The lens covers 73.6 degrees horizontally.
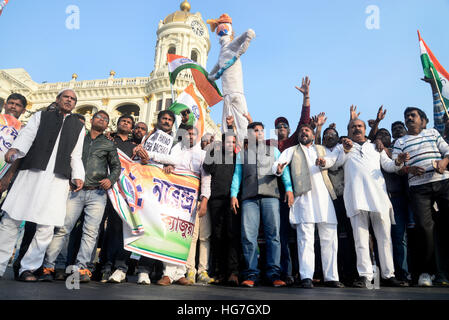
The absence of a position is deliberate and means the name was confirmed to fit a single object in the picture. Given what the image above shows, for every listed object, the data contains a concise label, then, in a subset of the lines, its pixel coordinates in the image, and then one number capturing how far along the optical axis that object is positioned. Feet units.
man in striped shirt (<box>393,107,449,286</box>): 12.01
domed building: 94.94
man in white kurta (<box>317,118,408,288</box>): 11.62
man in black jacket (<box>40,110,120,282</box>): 10.77
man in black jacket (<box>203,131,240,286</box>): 12.17
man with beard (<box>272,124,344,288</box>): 11.39
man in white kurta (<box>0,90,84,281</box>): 9.95
